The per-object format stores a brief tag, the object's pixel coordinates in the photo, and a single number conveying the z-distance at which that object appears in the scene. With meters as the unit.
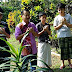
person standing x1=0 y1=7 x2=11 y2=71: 3.00
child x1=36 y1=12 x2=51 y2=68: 3.22
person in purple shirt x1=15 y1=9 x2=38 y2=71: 2.68
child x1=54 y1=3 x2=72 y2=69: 3.50
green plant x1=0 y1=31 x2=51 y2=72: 1.53
